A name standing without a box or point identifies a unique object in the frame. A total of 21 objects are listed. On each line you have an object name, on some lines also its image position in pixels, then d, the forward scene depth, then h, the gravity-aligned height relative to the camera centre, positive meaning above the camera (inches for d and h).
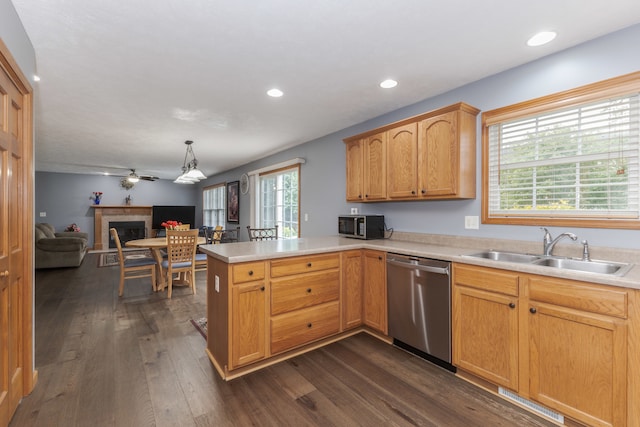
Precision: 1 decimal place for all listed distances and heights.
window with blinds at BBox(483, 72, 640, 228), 75.1 +14.4
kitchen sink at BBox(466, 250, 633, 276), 71.7 -13.6
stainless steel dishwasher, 87.9 -29.8
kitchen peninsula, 59.7 -27.1
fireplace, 353.7 -20.4
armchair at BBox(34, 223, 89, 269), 229.0 -29.8
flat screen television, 371.9 -2.3
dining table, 172.4 -22.7
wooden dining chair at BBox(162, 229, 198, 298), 162.7 -22.6
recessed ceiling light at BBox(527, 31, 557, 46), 75.9 +46.0
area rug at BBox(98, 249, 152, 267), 257.6 -42.5
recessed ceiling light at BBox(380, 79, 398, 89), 103.7 +46.2
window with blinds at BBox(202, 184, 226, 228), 324.0 +8.6
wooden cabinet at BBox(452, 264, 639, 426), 58.8 -29.6
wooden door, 62.2 -5.8
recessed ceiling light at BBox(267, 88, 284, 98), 110.3 +45.9
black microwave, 125.4 -6.1
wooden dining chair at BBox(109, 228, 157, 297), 163.6 -29.6
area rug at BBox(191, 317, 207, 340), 115.4 -46.4
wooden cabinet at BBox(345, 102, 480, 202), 98.3 +20.4
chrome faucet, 83.7 -8.7
